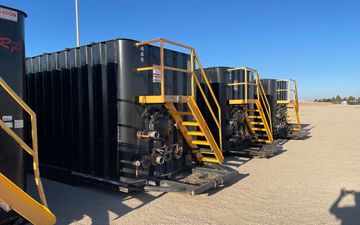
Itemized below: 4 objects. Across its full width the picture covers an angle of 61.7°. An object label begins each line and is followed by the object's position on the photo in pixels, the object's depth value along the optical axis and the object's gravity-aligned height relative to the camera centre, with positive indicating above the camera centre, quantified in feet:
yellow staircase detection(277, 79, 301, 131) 48.91 +1.52
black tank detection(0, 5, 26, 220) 12.90 +1.04
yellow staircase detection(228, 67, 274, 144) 32.43 -0.51
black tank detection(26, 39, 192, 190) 19.74 -0.82
